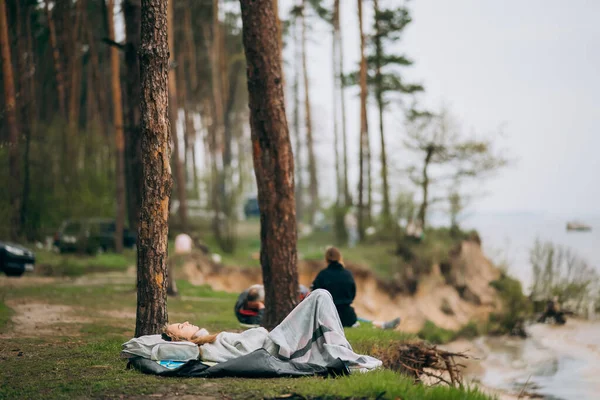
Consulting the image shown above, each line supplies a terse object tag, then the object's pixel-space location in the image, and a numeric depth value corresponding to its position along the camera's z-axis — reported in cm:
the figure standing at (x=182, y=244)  1953
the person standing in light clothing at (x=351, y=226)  3475
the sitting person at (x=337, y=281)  1319
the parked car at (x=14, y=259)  2183
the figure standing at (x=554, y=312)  2747
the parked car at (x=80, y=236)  2717
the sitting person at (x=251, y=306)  1450
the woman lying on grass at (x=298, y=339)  873
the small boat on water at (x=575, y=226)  5808
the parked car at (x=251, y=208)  6256
